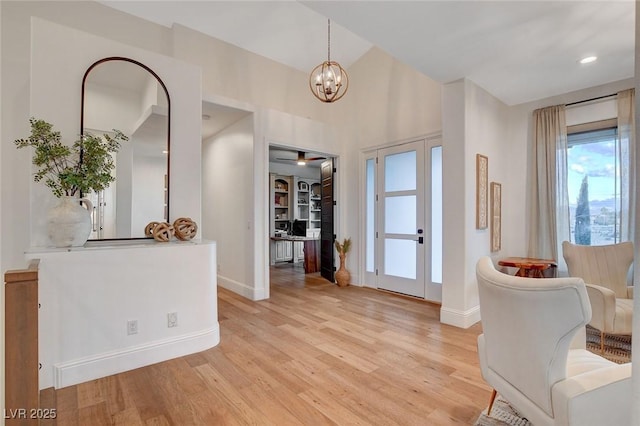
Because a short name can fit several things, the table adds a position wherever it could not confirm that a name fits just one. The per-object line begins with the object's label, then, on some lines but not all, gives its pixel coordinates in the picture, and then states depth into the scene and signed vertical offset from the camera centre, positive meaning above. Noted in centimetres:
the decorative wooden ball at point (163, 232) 285 -16
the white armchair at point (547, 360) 123 -68
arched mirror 274 +77
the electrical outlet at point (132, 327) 249 -92
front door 459 -7
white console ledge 220 -73
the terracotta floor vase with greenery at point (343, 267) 551 -96
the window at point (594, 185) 360 +35
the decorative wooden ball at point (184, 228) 296 -13
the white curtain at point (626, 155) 339 +66
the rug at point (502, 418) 182 -125
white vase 235 -6
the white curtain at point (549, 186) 391 +36
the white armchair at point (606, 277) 260 -65
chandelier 374 +169
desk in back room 695 -91
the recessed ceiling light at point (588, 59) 306 +157
